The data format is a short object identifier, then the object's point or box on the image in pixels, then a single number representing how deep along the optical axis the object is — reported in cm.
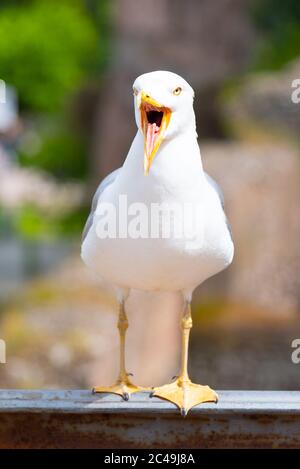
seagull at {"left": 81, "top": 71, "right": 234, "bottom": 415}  301
